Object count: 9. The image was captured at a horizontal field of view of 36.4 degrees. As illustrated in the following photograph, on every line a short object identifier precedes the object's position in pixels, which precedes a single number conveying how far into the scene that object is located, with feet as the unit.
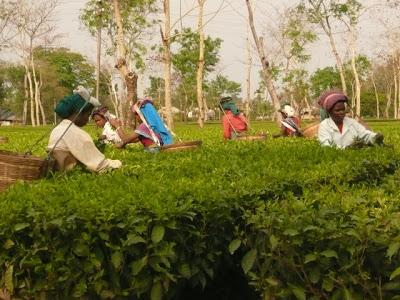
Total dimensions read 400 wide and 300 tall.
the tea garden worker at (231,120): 37.83
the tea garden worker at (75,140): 16.02
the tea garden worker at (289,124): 36.37
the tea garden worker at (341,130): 20.79
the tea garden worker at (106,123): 36.42
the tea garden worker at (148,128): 27.30
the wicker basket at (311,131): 31.63
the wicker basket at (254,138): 30.67
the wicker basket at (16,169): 14.43
